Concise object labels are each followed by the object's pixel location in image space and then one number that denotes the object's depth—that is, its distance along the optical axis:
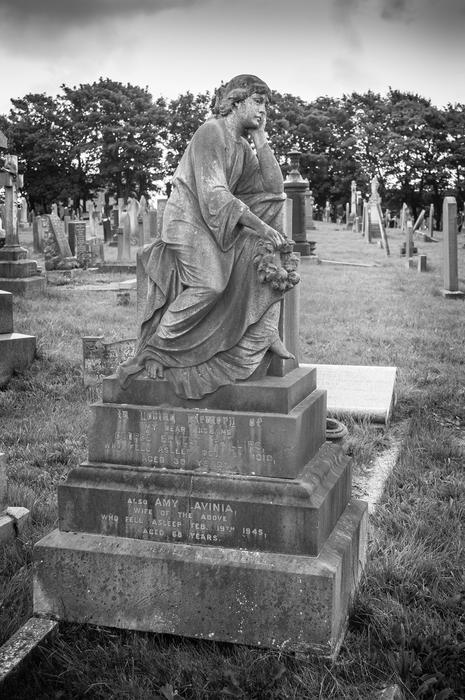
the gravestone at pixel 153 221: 21.77
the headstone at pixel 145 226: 21.44
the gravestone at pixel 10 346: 8.20
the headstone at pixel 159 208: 21.04
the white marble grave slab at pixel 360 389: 6.75
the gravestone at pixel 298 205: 18.56
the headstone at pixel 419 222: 37.46
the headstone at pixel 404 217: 39.22
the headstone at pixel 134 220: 25.70
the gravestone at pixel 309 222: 36.06
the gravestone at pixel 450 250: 14.41
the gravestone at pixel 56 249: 18.30
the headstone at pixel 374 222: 30.70
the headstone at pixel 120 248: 21.30
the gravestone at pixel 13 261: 14.08
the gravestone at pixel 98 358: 7.93
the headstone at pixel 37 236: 24.45
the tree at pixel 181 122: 55.75
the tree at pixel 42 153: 58.41
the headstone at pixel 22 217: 40.25
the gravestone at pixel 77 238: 20.45
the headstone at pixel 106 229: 31.45
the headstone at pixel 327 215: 53.84
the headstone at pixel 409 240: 21.84
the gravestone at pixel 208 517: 3.31
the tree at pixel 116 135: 56.25
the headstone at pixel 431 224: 33.89
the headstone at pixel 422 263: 18.98
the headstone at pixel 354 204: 44.52
